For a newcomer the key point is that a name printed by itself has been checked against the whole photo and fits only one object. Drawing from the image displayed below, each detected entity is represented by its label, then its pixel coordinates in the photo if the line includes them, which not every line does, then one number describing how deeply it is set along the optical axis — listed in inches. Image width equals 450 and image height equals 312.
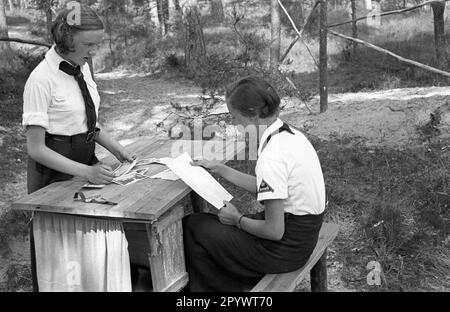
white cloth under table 95.7
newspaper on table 110.4
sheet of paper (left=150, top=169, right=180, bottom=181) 110.8
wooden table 93.1
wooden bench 97.4
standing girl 96.4
